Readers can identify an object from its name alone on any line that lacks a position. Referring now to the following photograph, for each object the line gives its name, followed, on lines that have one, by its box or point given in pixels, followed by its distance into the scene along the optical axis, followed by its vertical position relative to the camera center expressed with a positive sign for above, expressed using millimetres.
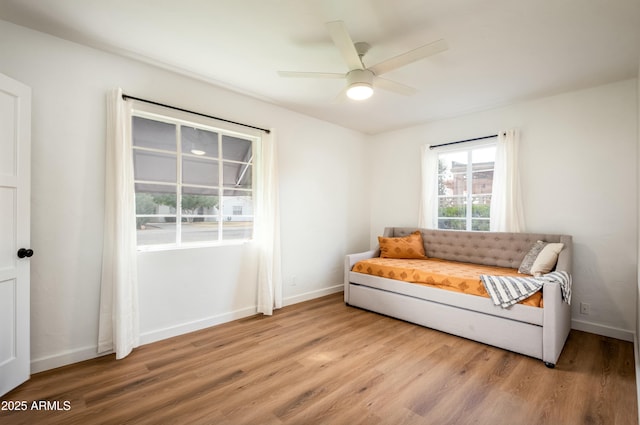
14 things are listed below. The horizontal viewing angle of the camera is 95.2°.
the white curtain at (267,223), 3416 -100
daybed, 2391 -886
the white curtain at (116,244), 2396 -235
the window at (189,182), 2758 +347
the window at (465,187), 3859 +355
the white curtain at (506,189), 3473 +286
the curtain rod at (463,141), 3728 +976
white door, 1896 -97
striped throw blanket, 2449 -640
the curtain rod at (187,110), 2551 +1036
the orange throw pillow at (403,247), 3992 -461
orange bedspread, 2820 -649
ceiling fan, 1873 +1101
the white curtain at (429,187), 4254 +383
